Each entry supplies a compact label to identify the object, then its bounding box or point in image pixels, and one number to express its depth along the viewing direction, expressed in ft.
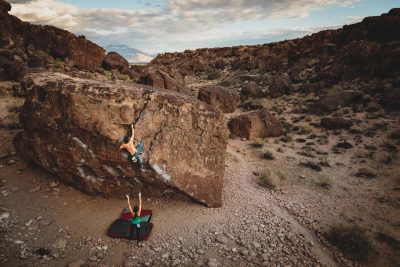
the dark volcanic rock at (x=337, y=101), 67.51
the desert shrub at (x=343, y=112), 63.35
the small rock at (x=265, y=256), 21.85
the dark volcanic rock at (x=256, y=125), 53.72
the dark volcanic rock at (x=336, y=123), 55.21
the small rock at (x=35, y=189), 28.13
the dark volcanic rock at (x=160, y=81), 74.59
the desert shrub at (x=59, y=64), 83.66
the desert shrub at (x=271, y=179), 34.62
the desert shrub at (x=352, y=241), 23.25
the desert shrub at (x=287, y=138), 52.52
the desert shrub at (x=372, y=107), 60.80
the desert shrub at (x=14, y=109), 47.34
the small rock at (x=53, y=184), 28.89
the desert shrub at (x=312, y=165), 40.40
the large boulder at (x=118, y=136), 26.66
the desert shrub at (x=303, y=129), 56.24
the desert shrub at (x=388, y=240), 24.70
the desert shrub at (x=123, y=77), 95.44
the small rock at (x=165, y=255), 21.57
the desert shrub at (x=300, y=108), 71.15
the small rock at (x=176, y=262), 20.98
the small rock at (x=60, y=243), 21.95
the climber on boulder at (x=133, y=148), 25.16
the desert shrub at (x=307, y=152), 45.65
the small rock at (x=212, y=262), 20.97
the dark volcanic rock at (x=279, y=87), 90.07
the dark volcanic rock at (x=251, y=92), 88.11
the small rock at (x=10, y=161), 31.68
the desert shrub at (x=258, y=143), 49.37
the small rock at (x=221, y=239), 23.45
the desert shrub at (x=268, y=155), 44.46
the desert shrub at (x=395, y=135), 47.21
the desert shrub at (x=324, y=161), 41.94
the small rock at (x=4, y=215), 24.41
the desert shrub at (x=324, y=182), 35.47
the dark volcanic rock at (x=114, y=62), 106.93
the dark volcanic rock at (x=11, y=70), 61.82
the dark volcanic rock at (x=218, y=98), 72.74
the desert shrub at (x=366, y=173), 37.63
